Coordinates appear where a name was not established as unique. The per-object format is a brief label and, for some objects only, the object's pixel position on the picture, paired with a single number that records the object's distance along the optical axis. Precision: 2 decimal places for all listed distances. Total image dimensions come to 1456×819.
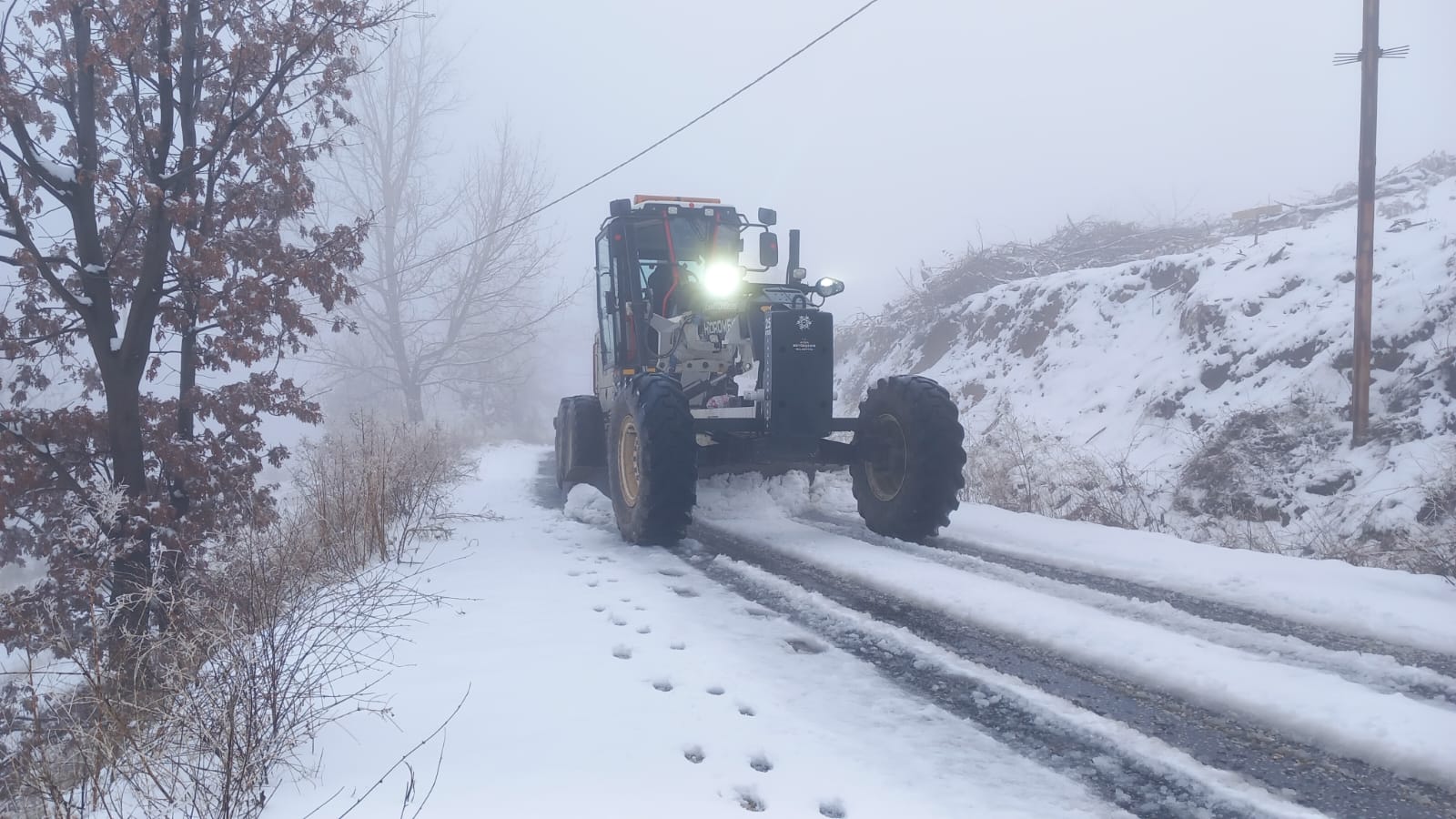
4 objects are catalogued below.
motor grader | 6.08
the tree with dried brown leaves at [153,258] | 5.40
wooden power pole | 7.67
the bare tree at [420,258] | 24.62
